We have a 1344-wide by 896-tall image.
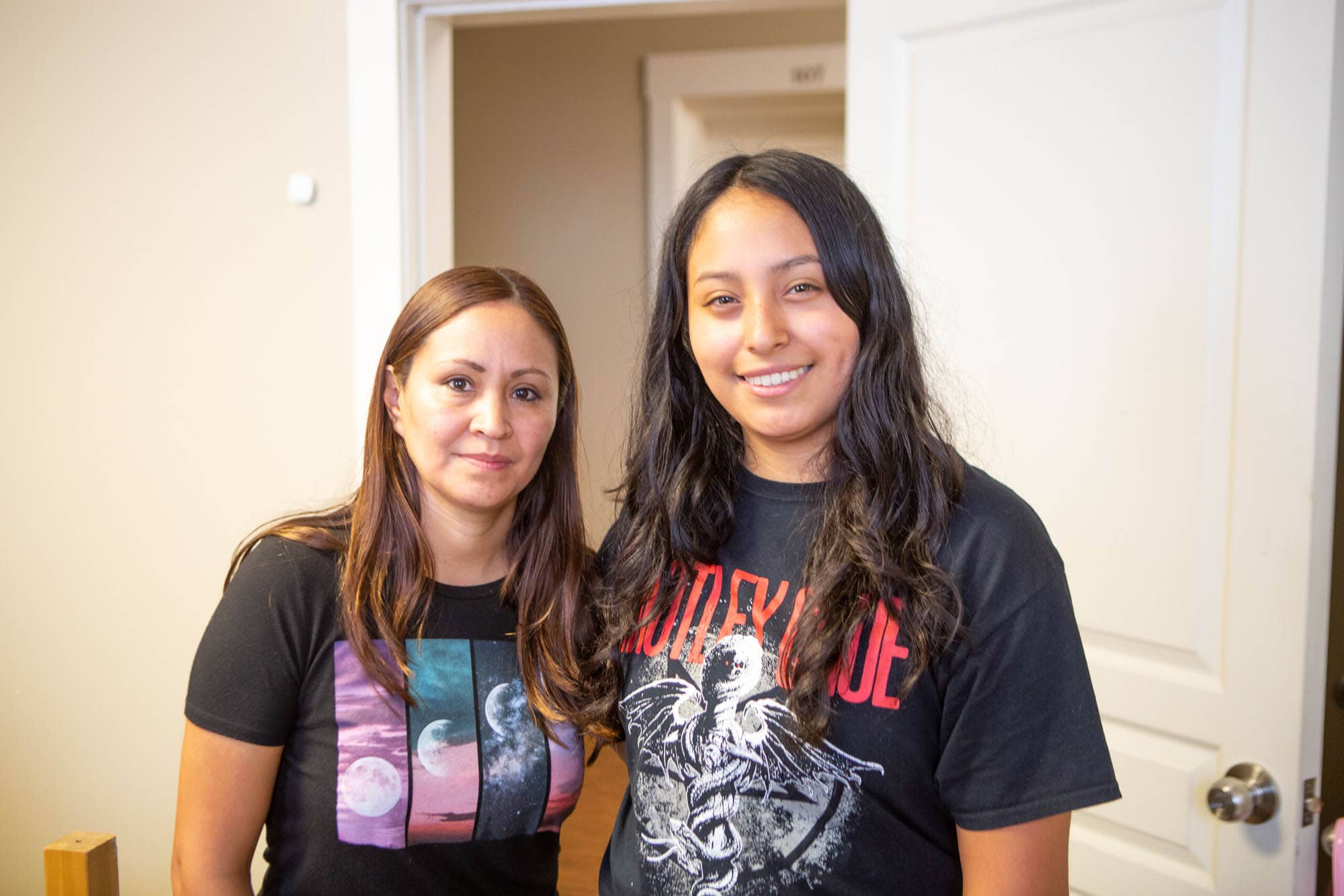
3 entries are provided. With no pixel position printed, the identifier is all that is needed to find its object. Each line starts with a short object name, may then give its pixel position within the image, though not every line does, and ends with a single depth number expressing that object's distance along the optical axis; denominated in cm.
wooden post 105
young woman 106
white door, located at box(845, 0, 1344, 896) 144
